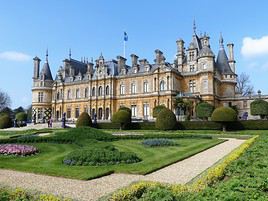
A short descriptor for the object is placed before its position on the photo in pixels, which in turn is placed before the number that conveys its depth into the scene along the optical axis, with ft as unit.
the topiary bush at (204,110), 88.59
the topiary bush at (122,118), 78.73
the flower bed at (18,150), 29.98
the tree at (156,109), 87.68
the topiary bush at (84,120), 80.78
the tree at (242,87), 140.09
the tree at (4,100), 191.13
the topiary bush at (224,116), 67.20
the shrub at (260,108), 86.77
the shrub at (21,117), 125.66
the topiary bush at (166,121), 71.22
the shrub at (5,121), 100.86
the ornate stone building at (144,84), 100.87
